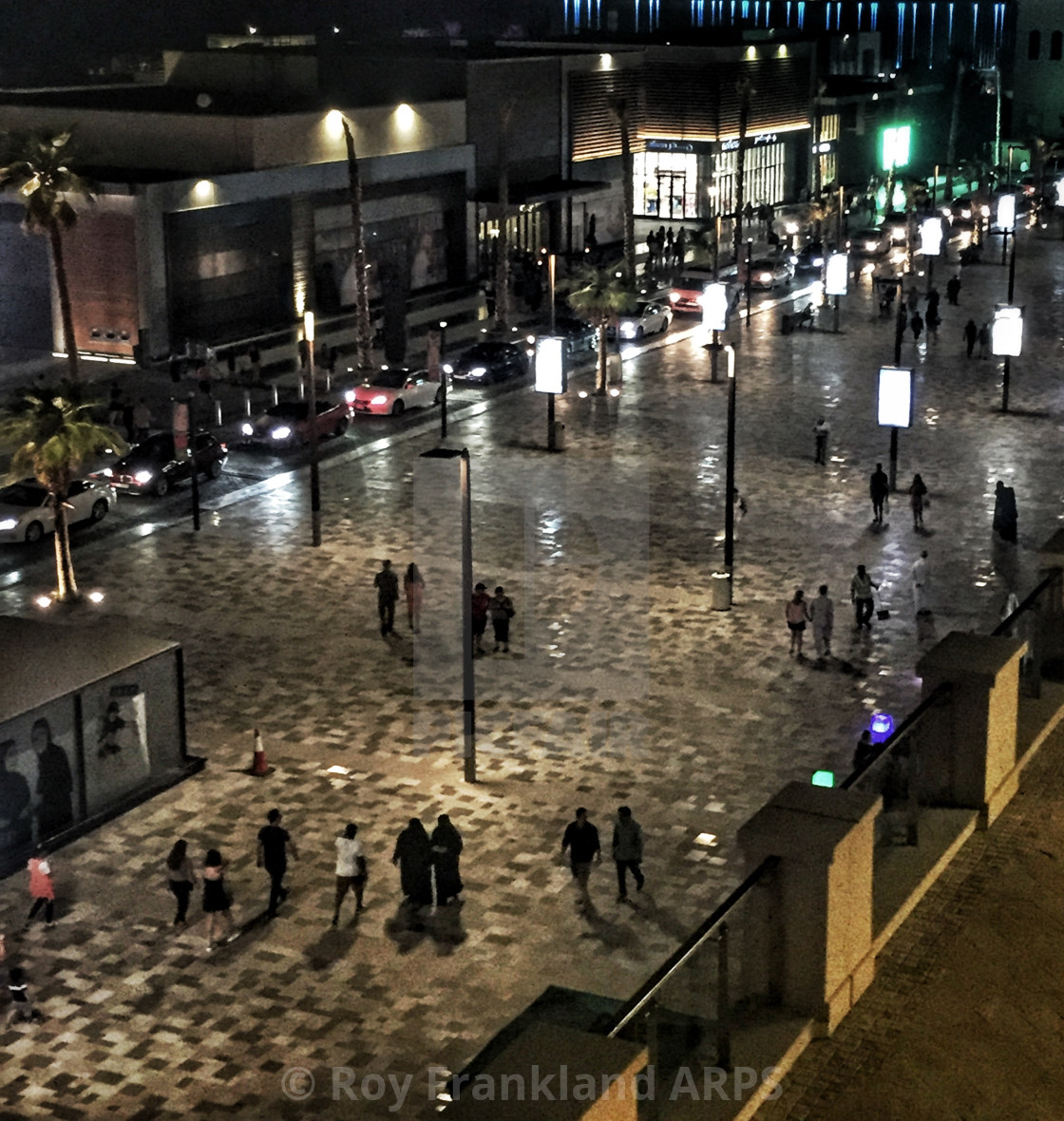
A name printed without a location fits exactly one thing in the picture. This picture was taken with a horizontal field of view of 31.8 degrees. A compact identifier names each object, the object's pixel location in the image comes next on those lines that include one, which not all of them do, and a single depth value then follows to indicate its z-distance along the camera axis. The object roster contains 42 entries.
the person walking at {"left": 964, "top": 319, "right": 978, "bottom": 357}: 61.81
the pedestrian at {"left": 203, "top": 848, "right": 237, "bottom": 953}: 20.69
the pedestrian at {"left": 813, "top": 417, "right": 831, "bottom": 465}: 46.25
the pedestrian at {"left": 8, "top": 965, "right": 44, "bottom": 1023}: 19.31
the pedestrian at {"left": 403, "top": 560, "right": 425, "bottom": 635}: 32.41
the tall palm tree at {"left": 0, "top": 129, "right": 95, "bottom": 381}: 49.66
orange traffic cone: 25.97
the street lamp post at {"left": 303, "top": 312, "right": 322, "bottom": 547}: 38.78
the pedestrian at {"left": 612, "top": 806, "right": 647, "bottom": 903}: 21.73
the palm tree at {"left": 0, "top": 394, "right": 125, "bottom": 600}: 33.41
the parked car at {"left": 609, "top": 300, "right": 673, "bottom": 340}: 65.75
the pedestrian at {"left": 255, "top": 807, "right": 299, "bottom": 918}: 21.50
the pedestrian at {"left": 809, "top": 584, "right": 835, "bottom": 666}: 30.47
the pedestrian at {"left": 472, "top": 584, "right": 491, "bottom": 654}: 31.36
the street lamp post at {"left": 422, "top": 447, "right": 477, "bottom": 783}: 25.16
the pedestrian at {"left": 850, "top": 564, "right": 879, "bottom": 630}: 32.34
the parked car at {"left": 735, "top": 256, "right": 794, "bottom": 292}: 78.75
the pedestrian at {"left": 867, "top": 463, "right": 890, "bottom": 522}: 39.34
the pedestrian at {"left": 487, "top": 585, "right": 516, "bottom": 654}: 31.34
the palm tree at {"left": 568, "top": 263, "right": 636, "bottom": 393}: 54.72
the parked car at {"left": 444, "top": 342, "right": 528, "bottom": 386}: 57.50
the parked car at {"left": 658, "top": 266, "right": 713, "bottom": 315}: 73.12
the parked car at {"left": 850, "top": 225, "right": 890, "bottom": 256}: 92.56
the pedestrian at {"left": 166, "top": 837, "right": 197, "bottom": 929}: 21.08
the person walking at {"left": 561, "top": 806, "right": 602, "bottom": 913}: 22.03
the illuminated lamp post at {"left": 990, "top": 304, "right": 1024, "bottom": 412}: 49.25
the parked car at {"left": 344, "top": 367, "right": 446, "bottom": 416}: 52.66
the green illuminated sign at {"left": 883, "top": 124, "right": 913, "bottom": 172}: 120.25
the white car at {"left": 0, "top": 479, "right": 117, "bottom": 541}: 39.19
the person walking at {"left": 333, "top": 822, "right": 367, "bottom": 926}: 21.12
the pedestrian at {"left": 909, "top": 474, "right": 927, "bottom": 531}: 39.41
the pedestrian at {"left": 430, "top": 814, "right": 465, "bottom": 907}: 21.38
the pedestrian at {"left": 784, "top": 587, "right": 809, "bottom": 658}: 30.70
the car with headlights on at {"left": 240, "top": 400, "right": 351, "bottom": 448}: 47.97
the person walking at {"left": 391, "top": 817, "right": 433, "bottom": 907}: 21.42
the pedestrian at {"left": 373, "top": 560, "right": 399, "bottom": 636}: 32.00
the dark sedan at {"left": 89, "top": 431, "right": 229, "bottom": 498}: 43.28
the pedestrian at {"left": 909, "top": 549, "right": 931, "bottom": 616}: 32.78
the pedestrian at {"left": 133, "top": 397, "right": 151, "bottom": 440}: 49.75
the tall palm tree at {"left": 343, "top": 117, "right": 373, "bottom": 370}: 58.44
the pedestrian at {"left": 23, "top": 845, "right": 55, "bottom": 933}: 21.19
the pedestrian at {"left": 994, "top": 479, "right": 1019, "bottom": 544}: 37.75
